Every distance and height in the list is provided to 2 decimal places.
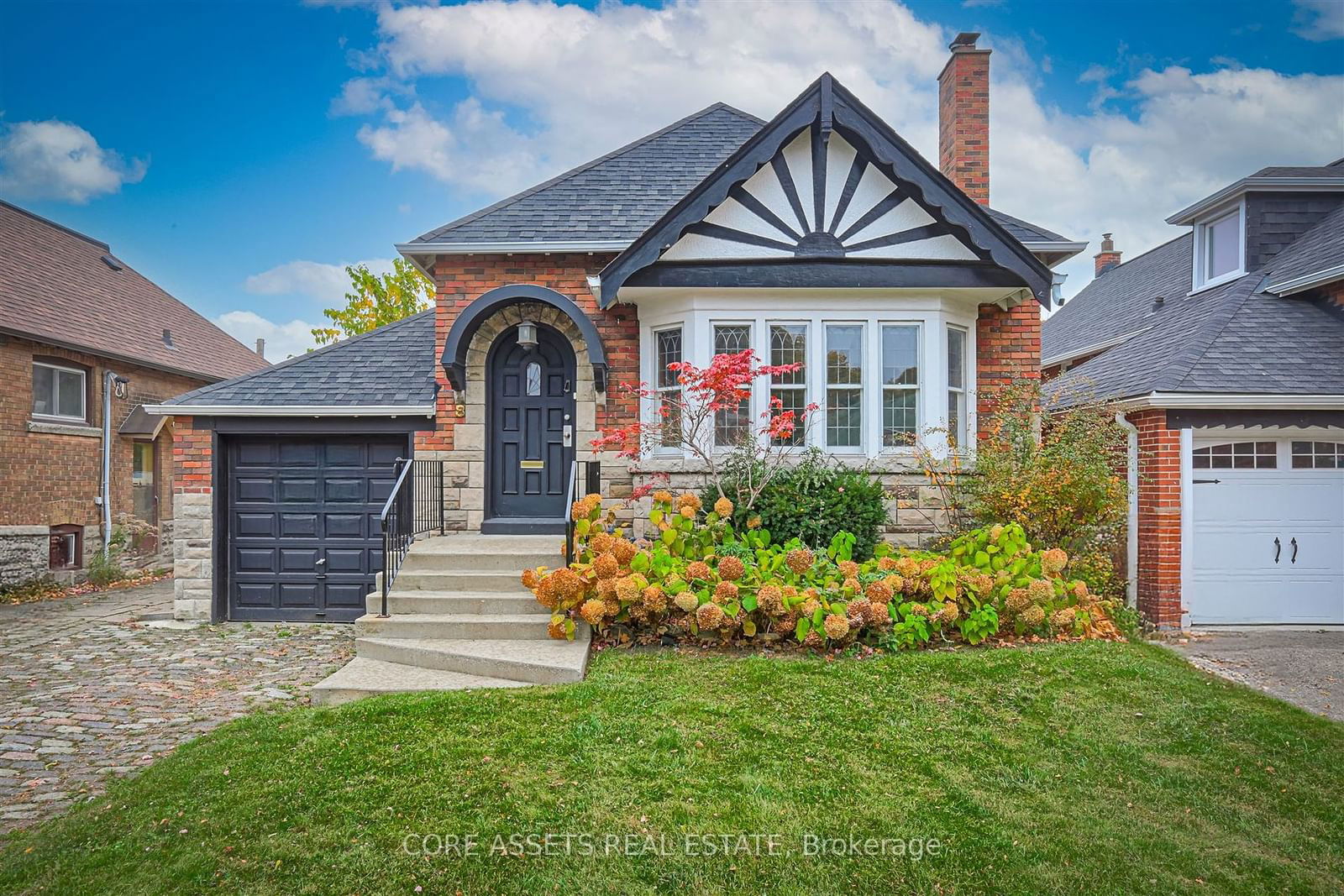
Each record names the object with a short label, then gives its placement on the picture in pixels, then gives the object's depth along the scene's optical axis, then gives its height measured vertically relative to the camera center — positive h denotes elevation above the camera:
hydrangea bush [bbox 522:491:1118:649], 5.95 -1.23
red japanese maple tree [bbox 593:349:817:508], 7.03 +0.24
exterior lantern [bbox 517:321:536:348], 8.52 +1.40
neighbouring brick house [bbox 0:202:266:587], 11.73 +1.08
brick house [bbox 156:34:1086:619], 7.89 +1.34
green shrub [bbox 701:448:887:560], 7.25 -0.60
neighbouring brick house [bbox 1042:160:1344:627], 7.99 -0.22
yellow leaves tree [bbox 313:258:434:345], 17.78 +3.80
